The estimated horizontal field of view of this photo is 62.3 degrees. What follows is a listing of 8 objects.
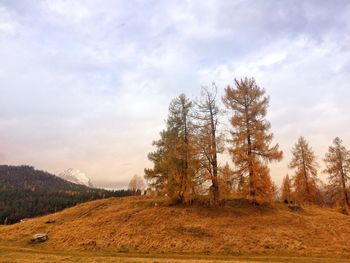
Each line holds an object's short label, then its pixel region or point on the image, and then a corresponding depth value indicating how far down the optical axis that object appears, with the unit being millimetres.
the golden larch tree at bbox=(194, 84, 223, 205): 33438
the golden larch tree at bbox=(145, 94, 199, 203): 34156
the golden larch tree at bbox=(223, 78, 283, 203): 31438
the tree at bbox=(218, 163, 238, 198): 31984
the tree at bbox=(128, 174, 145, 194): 100006
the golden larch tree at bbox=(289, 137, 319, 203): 50812
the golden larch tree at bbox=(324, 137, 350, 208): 47656
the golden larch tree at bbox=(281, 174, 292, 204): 55188
